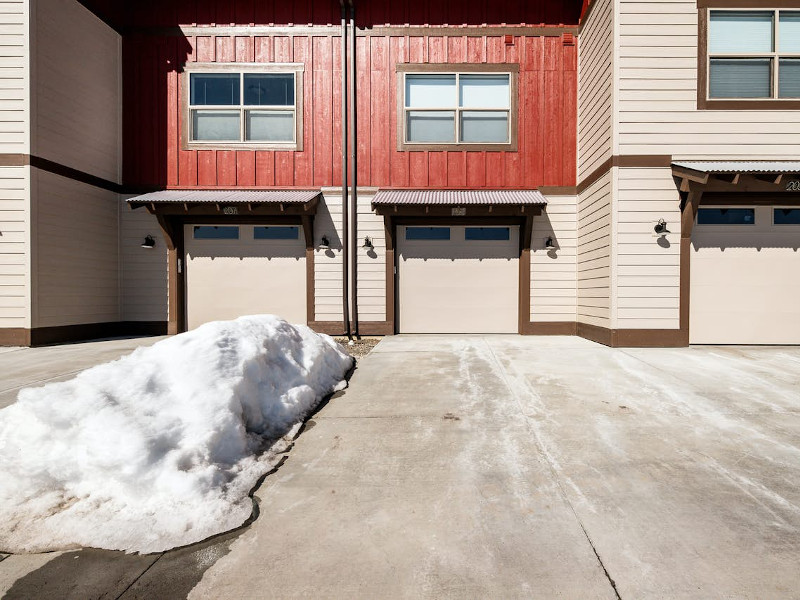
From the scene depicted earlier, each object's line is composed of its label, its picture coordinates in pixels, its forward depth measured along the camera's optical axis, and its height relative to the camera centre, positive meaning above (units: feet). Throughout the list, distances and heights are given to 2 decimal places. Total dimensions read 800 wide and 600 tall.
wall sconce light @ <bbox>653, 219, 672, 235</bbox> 22.12 +3.91
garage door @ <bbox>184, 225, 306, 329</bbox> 28.43 +1.49
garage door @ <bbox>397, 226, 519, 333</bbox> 28.07 +1.07
